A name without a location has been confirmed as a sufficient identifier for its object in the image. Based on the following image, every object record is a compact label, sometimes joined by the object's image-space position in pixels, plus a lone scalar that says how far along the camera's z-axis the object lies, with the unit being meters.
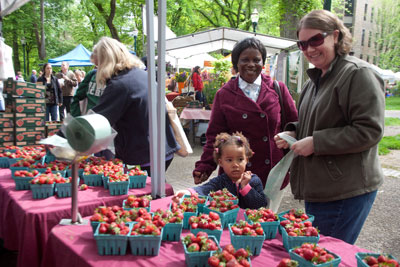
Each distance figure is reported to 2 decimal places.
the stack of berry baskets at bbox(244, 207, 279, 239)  1.79
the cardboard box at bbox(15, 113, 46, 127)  5.25
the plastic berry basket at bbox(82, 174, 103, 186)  2.75
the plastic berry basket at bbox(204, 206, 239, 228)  1.92
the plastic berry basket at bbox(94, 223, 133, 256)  1.61
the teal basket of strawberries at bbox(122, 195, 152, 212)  2.05
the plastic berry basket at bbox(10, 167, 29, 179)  2.93
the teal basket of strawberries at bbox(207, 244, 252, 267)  1.33
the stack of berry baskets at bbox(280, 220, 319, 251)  1.64
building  48.75
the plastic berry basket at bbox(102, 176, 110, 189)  2.70
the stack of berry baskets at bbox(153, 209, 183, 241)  1.76
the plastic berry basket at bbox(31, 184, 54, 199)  2.41
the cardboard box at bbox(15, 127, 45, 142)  5.21
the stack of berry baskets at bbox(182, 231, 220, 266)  1.45
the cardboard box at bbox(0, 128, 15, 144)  5.07
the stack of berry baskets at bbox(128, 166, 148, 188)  2.73
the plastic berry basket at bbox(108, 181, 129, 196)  2.55
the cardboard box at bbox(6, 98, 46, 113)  5.30
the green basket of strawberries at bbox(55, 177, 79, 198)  2.47
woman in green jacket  1.89
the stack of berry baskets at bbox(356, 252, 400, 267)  1.30
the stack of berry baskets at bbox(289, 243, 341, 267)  1.34
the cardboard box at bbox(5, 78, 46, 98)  5.37
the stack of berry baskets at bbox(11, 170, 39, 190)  2.61
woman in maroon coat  2.77
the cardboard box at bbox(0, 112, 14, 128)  5.09
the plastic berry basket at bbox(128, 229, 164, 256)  1.61
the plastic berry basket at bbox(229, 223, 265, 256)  1.62
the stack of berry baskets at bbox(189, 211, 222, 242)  1.72
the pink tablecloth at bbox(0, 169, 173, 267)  2.17
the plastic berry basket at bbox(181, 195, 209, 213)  2.08
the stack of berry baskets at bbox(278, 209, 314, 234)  1.83
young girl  2.48
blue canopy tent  18.88
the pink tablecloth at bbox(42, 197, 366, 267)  1.57
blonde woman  2.96
